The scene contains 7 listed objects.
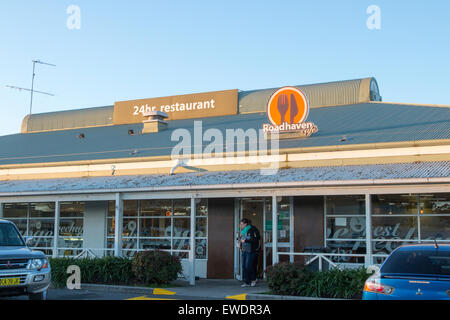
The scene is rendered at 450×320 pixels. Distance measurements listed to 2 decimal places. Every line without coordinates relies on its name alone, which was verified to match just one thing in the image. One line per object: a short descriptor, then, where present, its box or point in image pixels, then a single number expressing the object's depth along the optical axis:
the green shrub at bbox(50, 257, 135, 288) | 15.09
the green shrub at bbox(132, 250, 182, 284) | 14.42
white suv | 10.22
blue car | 7.43
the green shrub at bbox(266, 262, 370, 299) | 11.73
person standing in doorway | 14.83
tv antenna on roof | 29.38
